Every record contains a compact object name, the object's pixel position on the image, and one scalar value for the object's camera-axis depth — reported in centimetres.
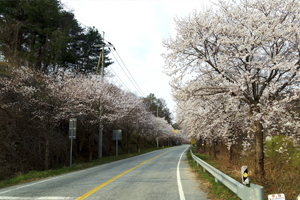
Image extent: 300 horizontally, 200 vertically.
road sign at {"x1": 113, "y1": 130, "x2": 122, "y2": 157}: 2389
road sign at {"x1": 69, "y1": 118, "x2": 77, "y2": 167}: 1451
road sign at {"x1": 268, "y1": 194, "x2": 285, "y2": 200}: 331
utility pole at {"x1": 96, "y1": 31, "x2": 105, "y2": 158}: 2088
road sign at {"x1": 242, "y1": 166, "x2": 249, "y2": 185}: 483
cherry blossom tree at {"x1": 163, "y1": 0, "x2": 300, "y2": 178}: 828
